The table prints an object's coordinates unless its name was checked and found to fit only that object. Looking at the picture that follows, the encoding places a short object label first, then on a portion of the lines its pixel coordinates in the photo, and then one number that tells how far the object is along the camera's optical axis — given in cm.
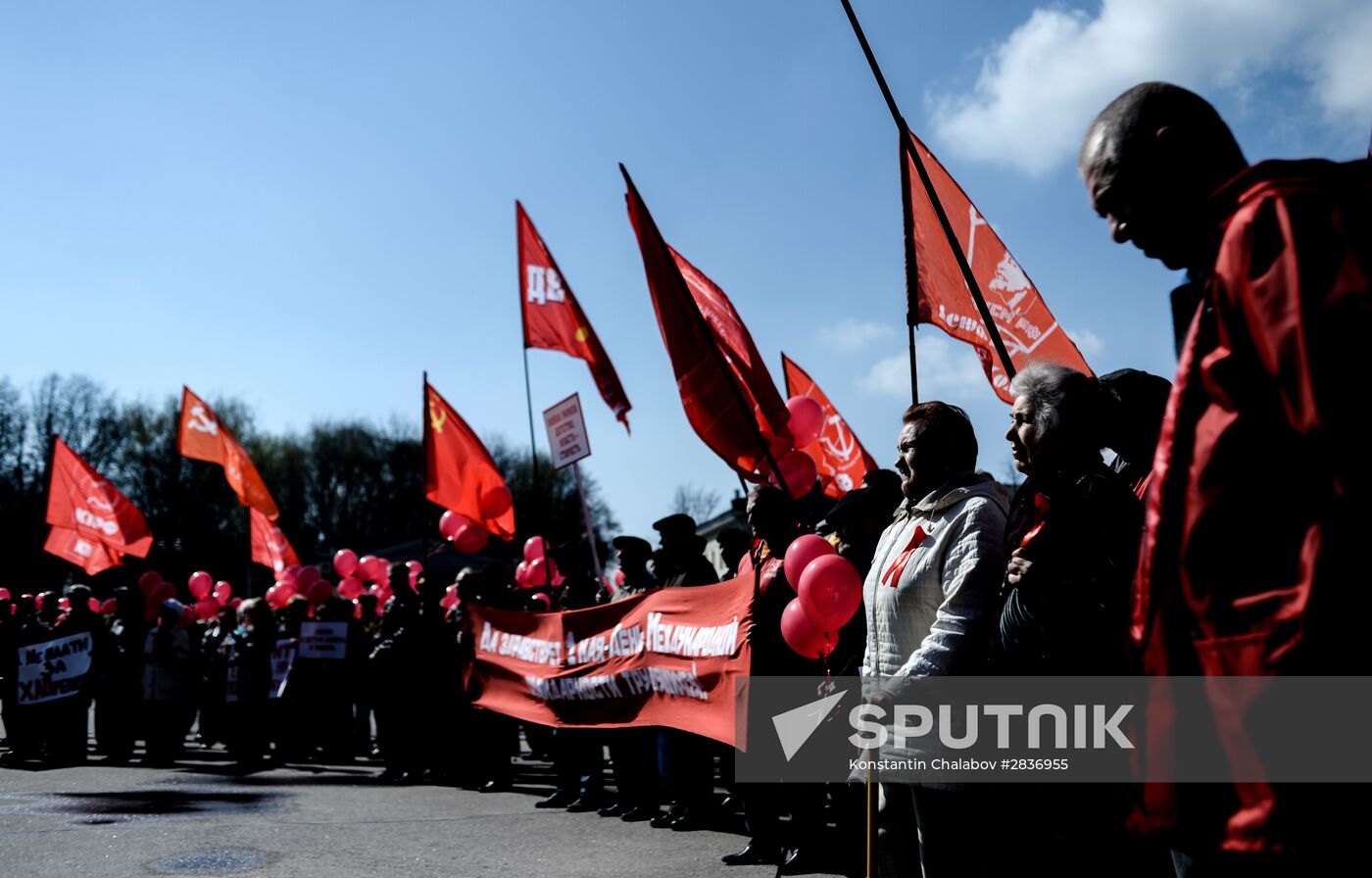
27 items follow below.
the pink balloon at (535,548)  1349
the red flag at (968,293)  647
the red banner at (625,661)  642
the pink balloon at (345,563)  1594
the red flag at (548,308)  1098
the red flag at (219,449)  1630
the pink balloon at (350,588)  1512
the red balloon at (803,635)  486
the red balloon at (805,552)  501
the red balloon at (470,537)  1343
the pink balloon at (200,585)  1678
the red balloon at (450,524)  1500
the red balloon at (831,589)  464
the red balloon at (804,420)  771
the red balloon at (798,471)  735
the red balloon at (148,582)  1398
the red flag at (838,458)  1151
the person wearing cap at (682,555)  762
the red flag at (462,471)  1323
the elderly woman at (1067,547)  284
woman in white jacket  326
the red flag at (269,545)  1686
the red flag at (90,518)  1505
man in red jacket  139
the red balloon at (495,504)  1324
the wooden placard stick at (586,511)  1037
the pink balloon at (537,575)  1317
